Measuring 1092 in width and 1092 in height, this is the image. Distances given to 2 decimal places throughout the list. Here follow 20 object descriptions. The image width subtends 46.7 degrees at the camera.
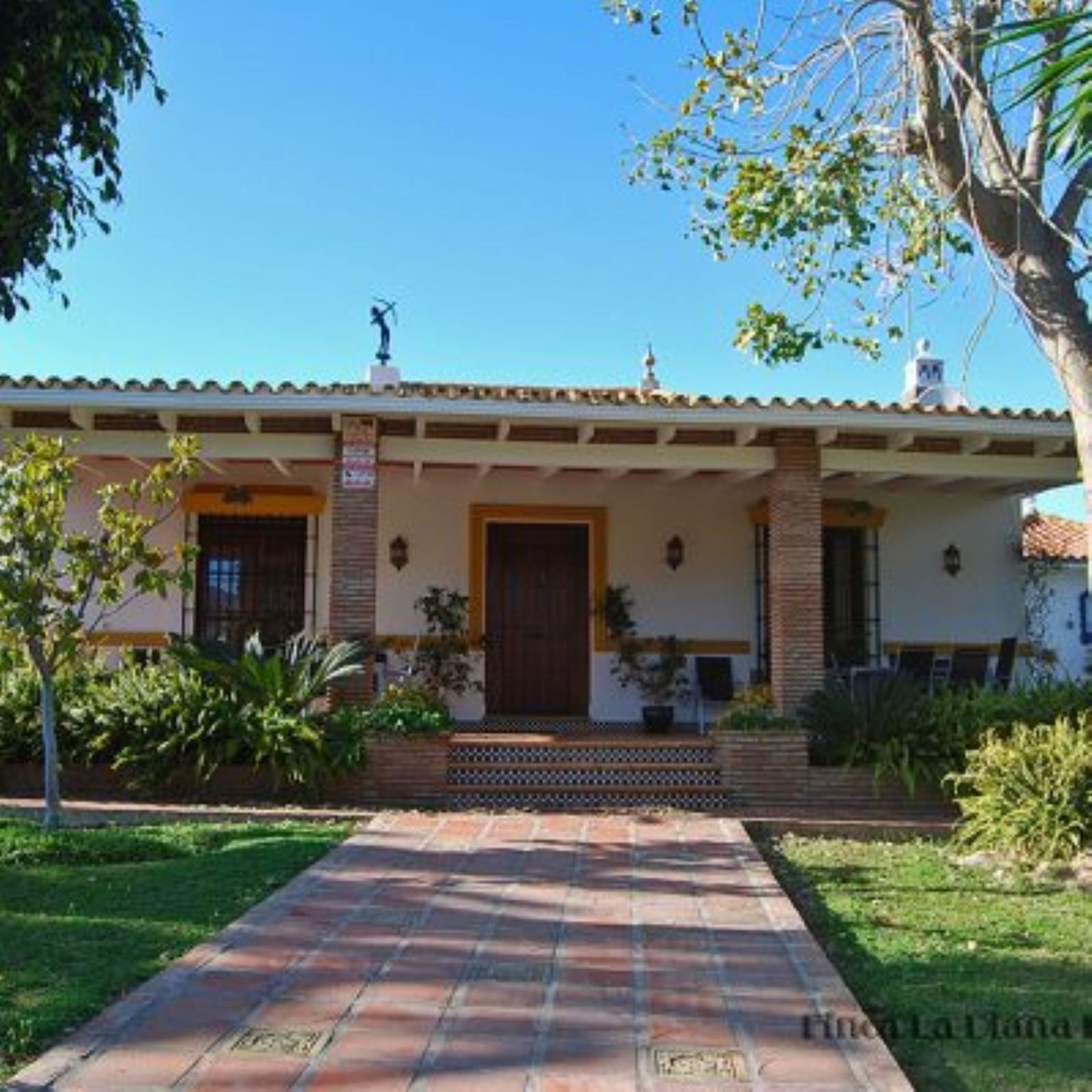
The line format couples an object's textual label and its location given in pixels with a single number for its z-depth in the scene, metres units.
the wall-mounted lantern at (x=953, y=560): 14.05
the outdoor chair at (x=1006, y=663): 12.66
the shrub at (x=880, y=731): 10.29
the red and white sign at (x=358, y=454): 11.04
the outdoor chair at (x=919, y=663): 12.86
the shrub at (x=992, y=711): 10.31
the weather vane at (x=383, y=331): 15.16
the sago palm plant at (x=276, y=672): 10.33
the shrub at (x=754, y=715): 10.60
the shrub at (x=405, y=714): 10.35
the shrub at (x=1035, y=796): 7.97
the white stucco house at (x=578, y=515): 10.96
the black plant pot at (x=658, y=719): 12.30
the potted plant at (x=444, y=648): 13.06
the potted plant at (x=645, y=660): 13.27
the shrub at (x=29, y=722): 10.27
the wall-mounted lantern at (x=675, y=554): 13.59
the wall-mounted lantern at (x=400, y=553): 13.28
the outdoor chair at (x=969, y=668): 12.73
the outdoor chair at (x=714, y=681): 12.75
